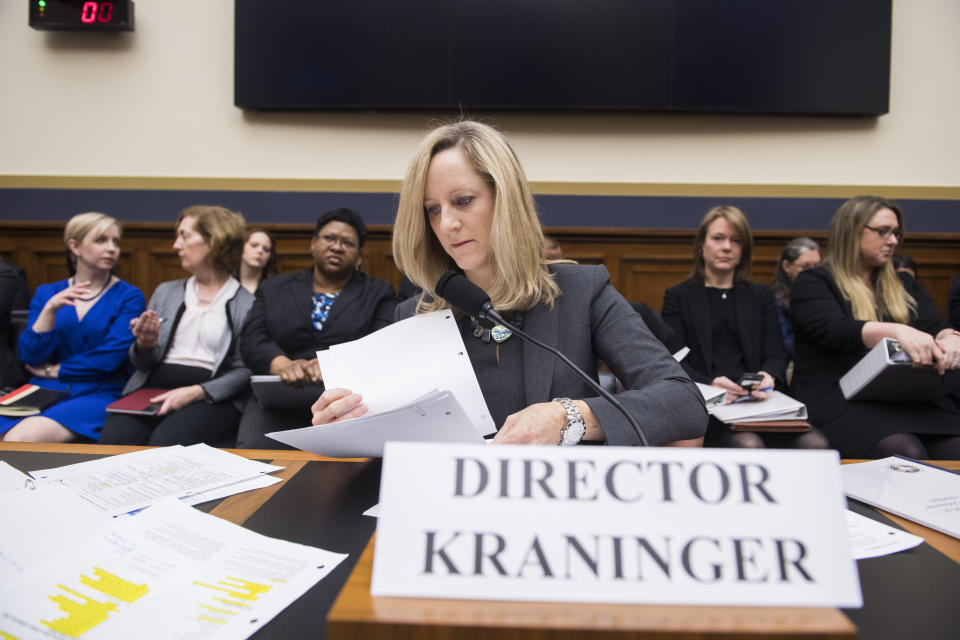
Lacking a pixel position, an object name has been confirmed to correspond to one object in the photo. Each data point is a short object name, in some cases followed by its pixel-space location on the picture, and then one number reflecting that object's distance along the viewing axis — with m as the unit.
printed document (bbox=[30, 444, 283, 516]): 0.85
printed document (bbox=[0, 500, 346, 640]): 0.52
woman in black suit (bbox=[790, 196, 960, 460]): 1.98
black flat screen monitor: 3.53
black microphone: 0.89
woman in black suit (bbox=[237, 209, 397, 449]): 2.41
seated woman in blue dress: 2.37
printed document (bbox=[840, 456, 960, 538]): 0.81
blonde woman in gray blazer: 1.16
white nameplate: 0.41
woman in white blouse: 2.19
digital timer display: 3.64
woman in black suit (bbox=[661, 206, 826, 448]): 2.49
